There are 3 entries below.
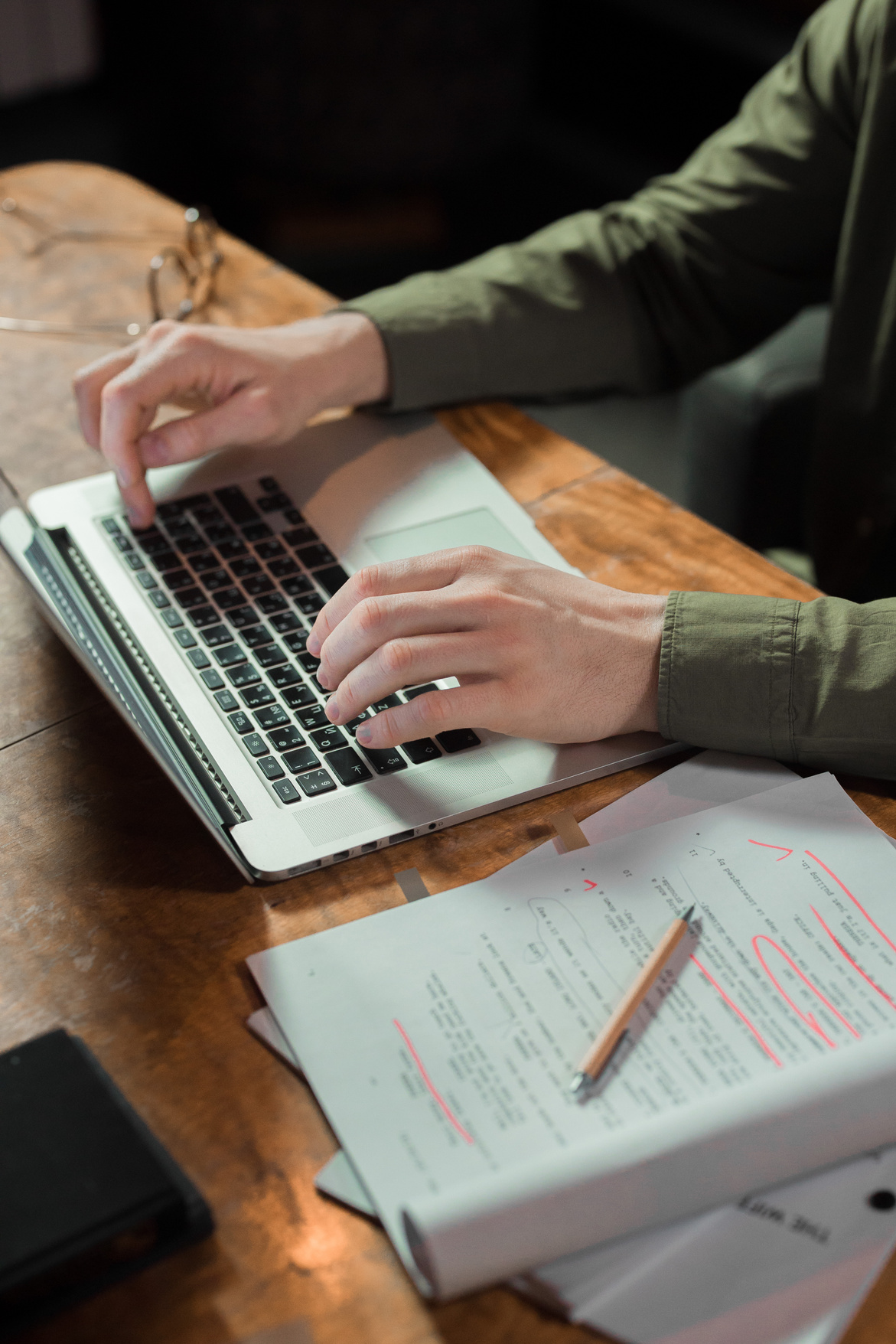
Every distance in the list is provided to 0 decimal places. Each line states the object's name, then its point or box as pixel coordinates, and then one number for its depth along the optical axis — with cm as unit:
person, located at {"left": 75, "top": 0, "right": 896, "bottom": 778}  65
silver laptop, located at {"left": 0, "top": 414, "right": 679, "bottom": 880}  62
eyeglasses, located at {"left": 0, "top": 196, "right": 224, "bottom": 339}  106
